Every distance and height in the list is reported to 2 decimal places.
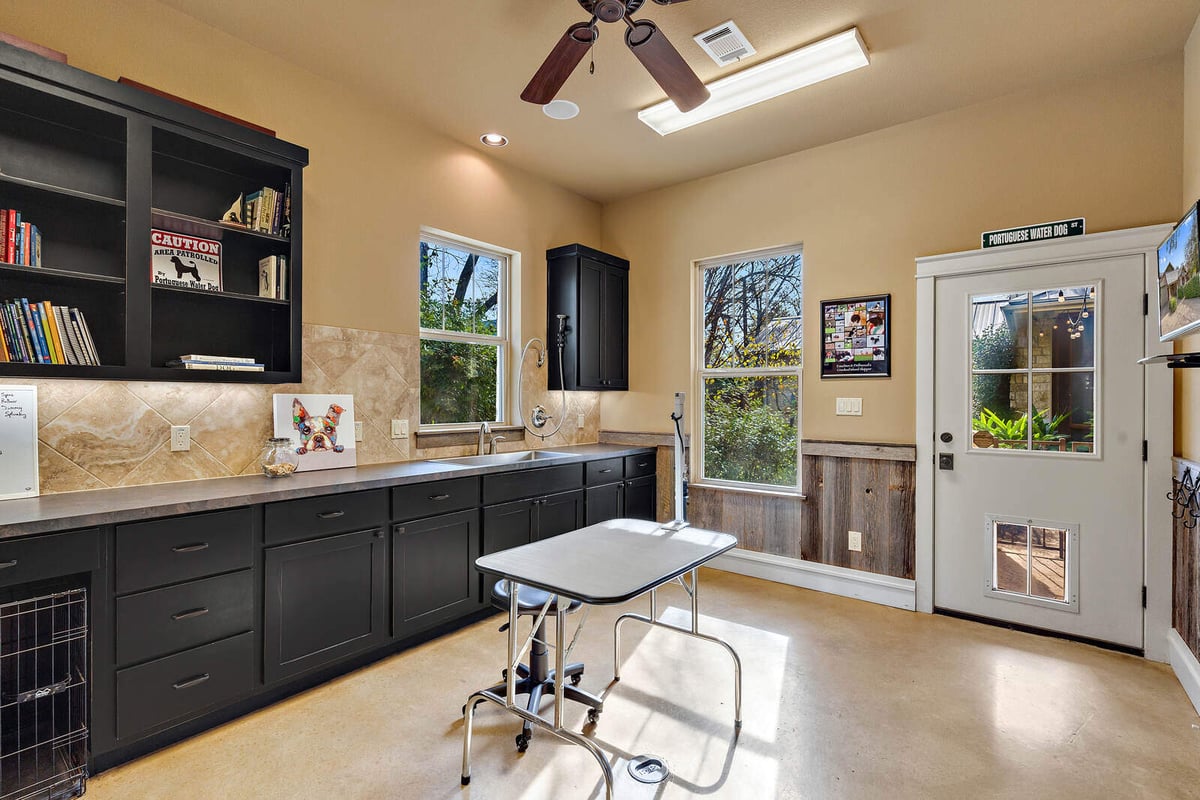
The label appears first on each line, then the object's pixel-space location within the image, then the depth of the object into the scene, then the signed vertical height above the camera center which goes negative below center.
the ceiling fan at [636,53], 2.05 +1.33
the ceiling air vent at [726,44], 2.66 +1.73
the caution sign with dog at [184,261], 2.48 +0.63
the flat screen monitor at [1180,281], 1.89 +0.44
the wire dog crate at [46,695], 1.85 -1.01
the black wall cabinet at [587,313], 4.39 +0.70
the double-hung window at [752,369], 4.12 +0.24
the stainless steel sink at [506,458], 3.44 -0.38
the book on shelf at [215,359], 2.43 +0.18
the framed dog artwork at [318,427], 2.91 -0.14
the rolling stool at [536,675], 2.13 -1.18
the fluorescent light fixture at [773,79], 2.78 +1.73
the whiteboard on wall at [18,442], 2.10 -0.16
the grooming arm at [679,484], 2.54 -0.38
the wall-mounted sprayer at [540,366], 4.32 +0.17
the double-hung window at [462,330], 3.79 +0.50
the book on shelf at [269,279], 2.71 +0.59
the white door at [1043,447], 2.93 -0.25
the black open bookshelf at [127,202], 2.13 +0.79
